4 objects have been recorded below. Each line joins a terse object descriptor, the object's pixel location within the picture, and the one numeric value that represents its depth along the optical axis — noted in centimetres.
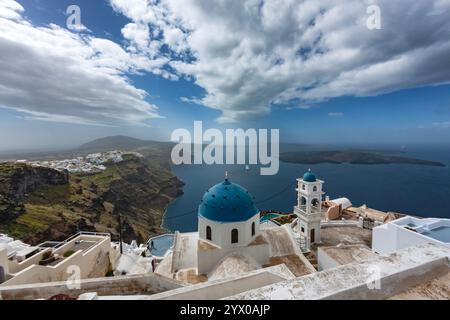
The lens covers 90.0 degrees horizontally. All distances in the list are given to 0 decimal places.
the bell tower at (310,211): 1731
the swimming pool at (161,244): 2236
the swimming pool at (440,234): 1054
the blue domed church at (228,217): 1316
